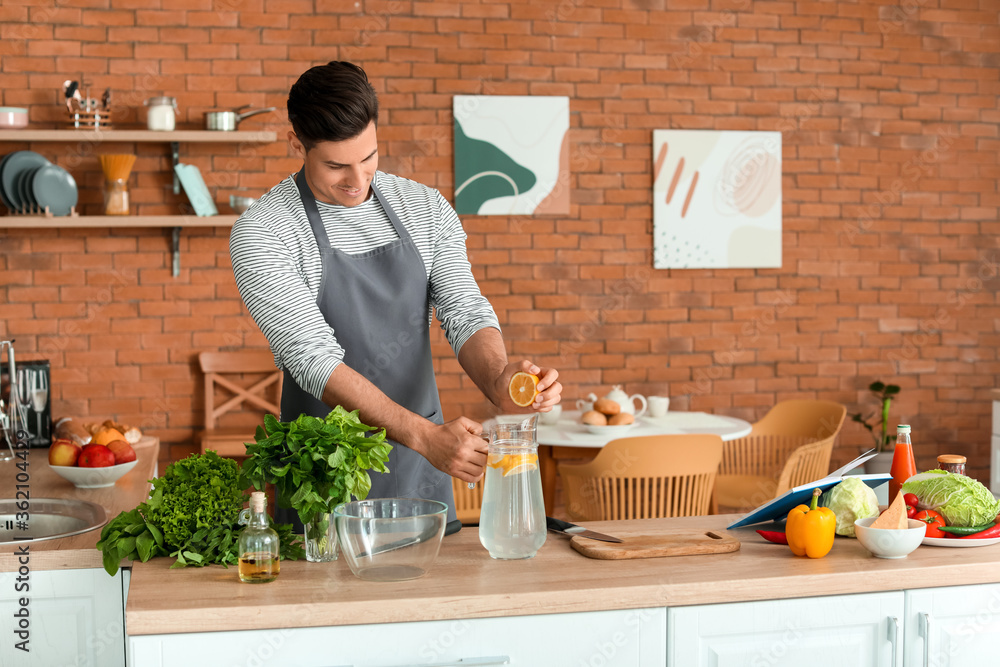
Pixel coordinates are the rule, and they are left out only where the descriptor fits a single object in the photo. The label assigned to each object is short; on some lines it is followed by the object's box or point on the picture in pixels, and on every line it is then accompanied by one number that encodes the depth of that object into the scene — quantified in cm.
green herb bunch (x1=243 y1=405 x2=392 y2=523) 144
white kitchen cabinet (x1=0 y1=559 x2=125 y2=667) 171
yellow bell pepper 152
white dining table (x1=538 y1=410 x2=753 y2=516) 359
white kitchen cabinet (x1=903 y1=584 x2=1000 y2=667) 148
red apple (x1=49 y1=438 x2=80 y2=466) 241
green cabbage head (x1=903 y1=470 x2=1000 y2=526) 164
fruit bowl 239
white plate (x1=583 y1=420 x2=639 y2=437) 367
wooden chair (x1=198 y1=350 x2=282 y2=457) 425
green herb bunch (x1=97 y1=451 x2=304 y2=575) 148
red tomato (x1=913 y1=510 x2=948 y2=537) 162
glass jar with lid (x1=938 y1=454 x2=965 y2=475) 178
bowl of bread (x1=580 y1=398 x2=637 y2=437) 369
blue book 165
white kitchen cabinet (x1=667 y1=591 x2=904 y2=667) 142
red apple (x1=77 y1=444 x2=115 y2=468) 241
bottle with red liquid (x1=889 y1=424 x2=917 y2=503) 179
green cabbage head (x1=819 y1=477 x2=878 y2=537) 163
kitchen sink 213
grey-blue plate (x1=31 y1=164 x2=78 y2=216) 391
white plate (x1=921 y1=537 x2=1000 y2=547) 160
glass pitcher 149
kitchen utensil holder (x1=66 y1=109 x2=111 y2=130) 397
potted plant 470
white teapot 397
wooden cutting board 153
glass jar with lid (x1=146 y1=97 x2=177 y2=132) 400
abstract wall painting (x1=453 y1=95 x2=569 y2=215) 442
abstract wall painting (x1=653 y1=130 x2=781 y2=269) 460
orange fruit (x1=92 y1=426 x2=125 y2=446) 258
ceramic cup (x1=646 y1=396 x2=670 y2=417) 414
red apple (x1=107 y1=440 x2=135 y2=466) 247
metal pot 405
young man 170
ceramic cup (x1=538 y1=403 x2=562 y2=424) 396
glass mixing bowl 138
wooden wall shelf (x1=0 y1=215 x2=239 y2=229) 388
